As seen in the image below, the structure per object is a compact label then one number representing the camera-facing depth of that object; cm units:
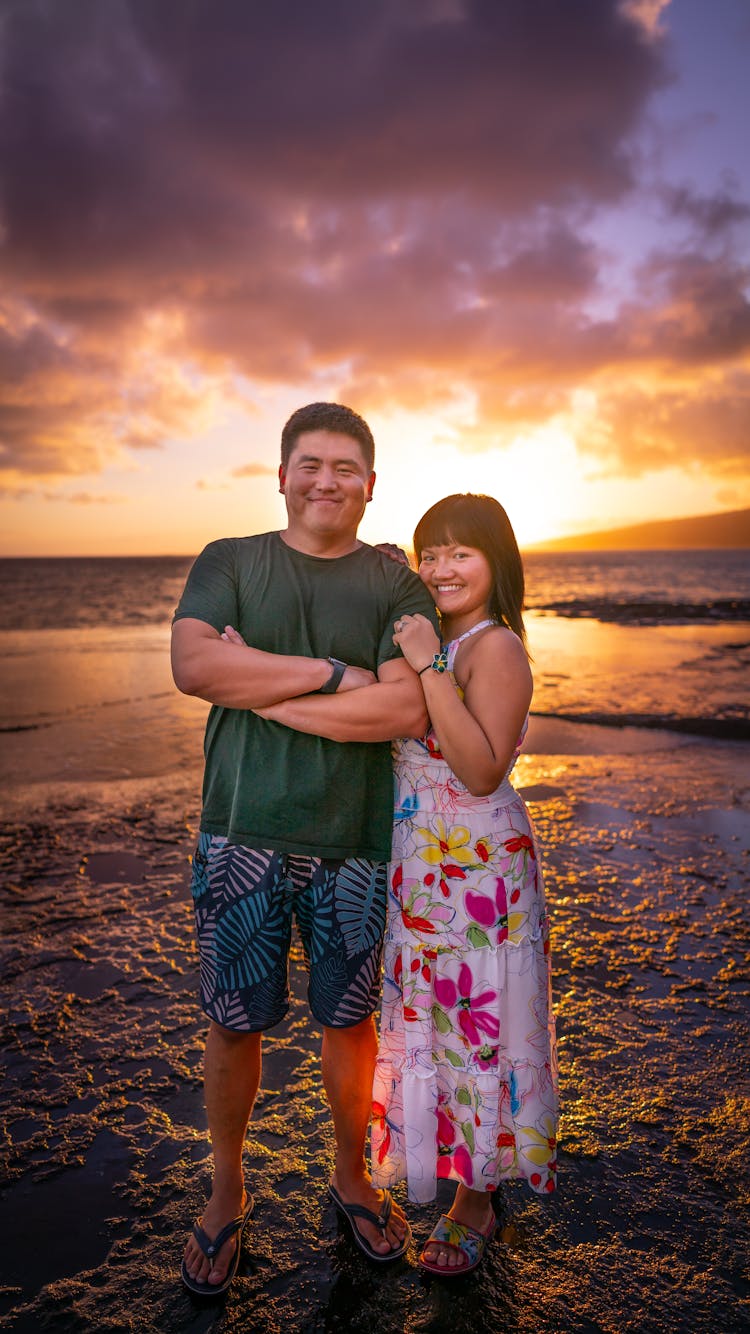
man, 232
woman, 236
